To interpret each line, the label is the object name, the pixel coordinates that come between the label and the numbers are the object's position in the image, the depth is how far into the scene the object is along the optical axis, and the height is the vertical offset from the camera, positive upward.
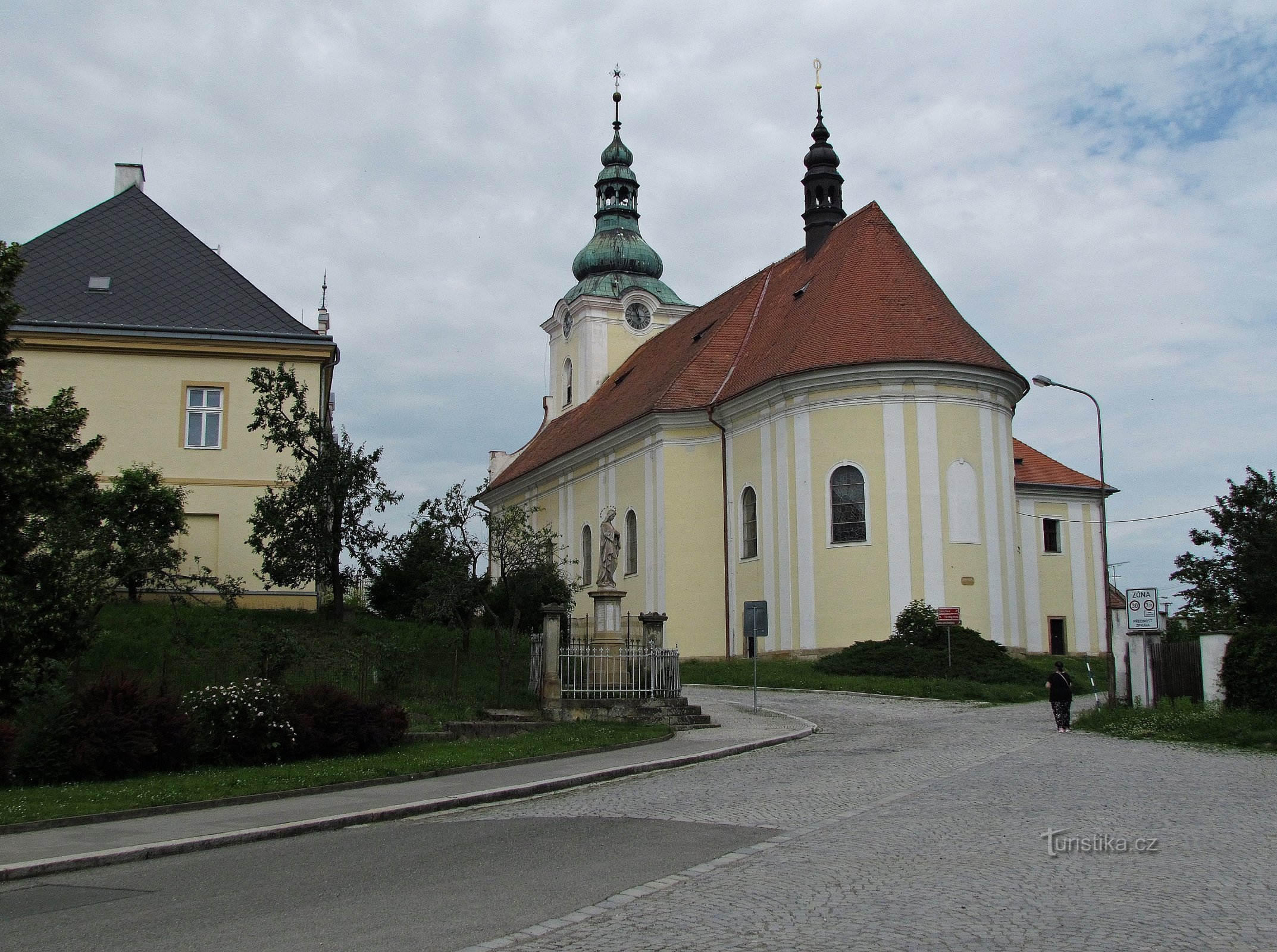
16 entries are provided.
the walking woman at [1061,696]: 17.64 -0.88
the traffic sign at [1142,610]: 19.80 +0.37
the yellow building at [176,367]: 28.64 +6.46
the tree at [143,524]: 21.34 +2.25
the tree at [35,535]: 15.72 +1.47
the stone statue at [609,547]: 37.59 +2.80
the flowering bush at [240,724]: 14.62 -0.98
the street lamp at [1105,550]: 20.55 +1.94
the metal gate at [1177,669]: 19.19 -0.58
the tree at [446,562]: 22.45 +1.46
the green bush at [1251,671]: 17.84 -0.56
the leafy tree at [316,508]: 24.52 +2.65
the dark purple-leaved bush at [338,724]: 15.34 -1.05
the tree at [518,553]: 24.30 +1.73
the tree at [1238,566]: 26.81 +1.65
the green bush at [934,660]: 27.70 -0.58
